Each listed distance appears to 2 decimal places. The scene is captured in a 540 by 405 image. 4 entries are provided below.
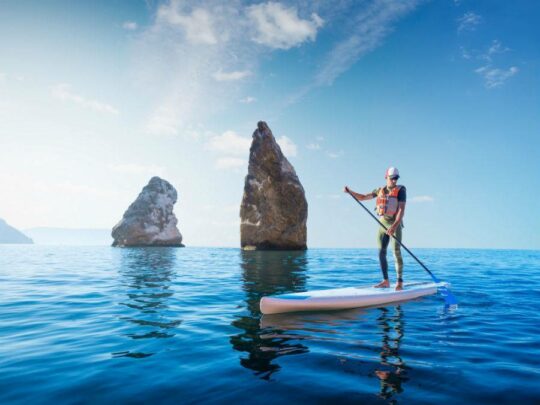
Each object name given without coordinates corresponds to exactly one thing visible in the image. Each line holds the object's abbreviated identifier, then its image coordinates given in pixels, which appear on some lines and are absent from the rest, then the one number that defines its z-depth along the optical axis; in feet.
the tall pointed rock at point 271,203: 151.53
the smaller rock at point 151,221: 222.28
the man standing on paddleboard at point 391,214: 27.88
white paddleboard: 21.03
